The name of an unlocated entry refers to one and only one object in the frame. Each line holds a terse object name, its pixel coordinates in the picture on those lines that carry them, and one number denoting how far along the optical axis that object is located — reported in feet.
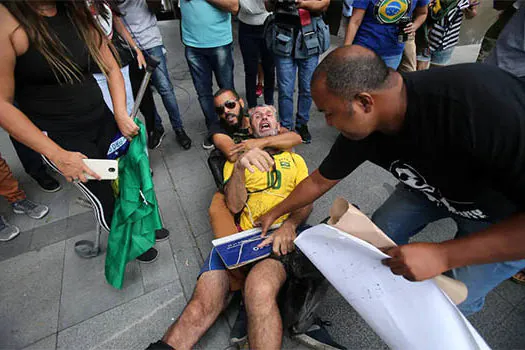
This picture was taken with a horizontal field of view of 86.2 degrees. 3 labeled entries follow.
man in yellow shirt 4.71
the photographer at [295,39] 8.75
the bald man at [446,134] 2.73
